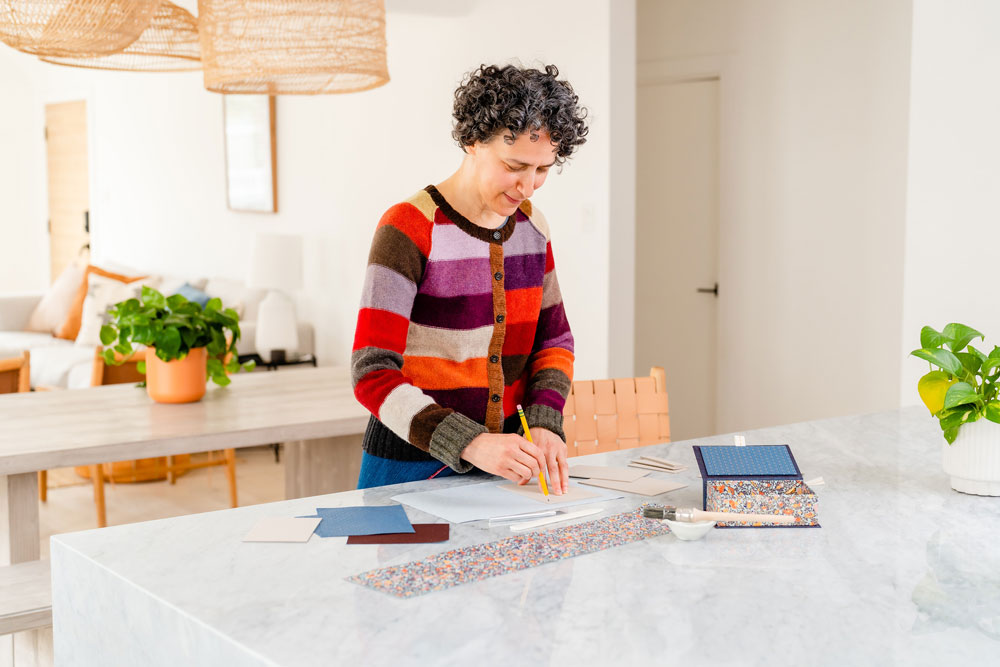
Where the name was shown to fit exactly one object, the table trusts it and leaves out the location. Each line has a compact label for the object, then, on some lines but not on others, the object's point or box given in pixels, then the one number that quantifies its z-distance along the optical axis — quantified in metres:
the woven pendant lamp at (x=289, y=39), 2.78
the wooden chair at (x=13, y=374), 3.72
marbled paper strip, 1.23
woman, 1.64
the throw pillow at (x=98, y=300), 6.23
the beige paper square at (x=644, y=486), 1.66
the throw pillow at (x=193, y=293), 6.14
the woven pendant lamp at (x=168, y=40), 3.17
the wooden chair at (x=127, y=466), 4.01
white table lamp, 5.63
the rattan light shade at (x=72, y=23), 2.63
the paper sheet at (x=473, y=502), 1.52
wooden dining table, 2.57
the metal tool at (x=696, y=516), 1.42
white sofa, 5.73
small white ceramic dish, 1.39
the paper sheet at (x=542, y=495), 1.59
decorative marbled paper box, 1.48
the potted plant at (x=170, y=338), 3.02
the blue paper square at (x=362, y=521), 1.43
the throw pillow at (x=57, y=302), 6.93
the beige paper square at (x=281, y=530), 1.40
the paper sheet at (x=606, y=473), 1.74
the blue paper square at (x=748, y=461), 1.54
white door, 5.07
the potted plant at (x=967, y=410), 1.64
